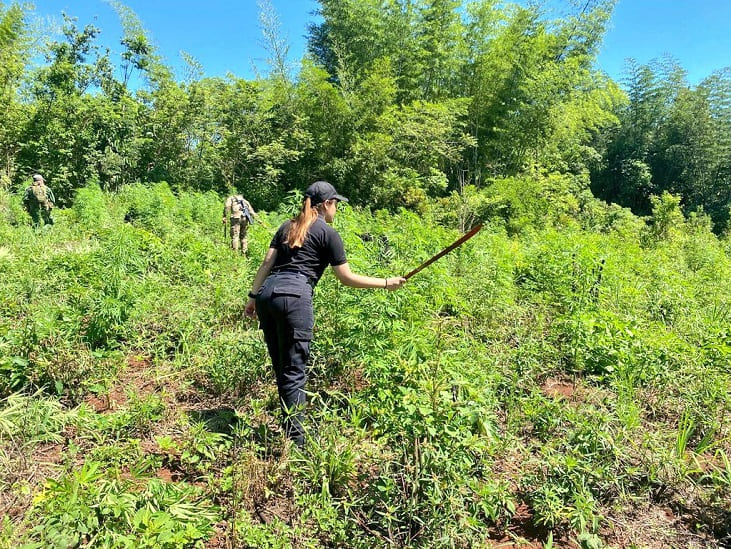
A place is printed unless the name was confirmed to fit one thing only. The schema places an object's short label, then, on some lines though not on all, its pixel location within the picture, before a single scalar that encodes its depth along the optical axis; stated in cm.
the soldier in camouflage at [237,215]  734
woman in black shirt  246
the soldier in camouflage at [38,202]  789
